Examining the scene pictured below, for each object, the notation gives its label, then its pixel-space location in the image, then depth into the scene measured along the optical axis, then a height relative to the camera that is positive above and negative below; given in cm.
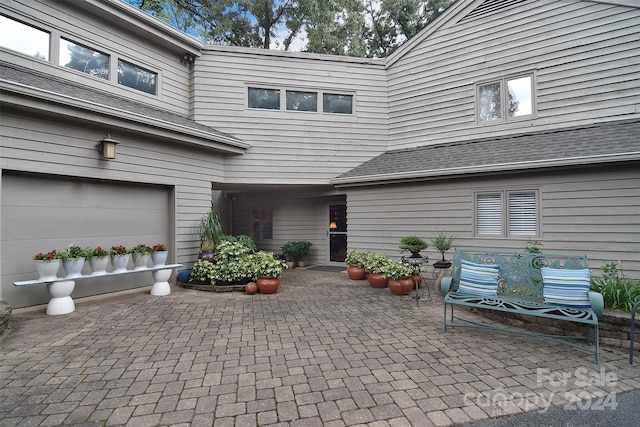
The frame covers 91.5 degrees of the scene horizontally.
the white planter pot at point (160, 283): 588 -141
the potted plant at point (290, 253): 967 -133
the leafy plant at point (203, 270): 642 -126
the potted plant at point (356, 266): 738 -132
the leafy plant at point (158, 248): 597 -75
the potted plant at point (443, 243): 618 -69
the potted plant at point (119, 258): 538 -85
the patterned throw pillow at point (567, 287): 340 -83
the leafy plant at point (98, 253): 509 -72
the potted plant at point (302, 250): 977 -124
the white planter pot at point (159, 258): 593 -92
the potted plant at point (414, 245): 591 -64
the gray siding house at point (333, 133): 522 +167
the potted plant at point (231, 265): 628 -113
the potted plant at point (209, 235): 675 -56
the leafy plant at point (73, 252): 475 -68
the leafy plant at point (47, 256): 452 -70
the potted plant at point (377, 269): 654 -124
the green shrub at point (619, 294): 364 -97
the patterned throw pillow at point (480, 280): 392 -87
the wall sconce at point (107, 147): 542 +108
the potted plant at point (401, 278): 594 -129
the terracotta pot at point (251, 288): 600 -150
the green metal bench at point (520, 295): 336 -105
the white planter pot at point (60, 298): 459 -134
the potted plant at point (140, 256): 570 -85
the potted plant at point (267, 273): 602 -123
